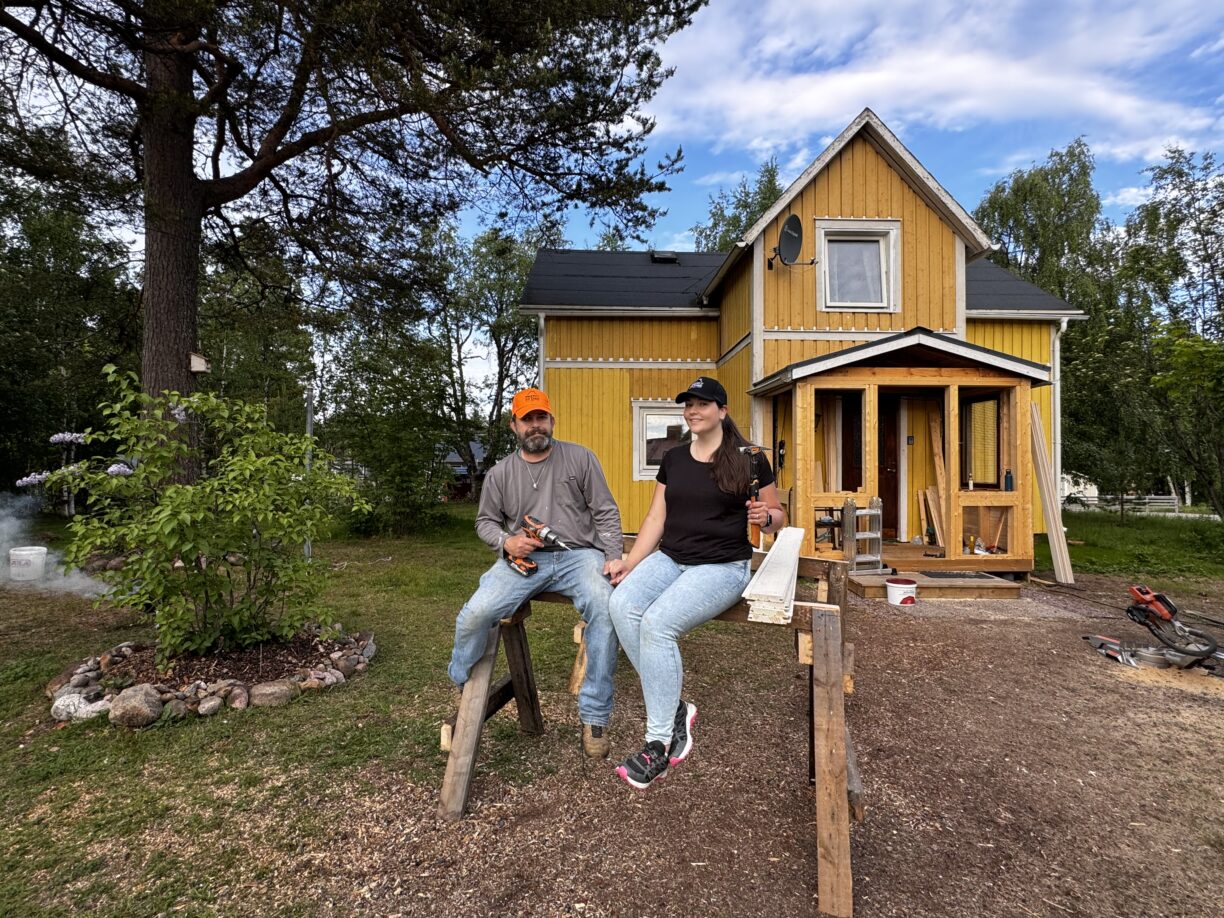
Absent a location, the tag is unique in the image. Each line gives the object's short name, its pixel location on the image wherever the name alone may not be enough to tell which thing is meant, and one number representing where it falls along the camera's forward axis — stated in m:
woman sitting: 2.41
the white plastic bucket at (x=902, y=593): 6.74
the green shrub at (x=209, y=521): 3.80
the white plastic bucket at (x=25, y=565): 7.87
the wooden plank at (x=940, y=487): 7.93
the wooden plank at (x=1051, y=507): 7.81
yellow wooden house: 7.66
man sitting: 2.74
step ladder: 7.16
